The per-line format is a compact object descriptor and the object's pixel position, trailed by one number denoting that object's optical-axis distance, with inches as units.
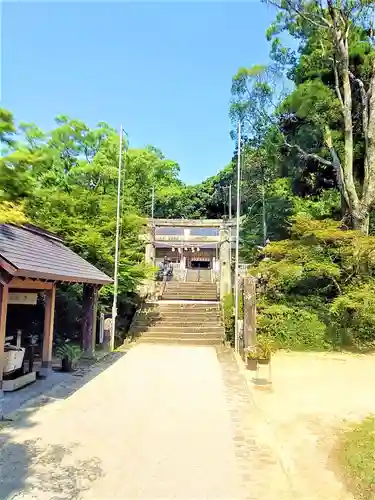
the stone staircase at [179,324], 591.5
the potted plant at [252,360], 400.5
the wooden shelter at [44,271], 254.7
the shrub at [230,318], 548.2
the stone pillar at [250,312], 427.9
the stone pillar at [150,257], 821.9
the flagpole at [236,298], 498.6
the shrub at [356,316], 491.8
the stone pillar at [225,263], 862.1
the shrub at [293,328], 511.8
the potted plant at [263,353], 413.1
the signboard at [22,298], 312.2
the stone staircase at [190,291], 835.4
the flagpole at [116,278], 524.9
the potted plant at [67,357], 368.8
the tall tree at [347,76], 589.0
